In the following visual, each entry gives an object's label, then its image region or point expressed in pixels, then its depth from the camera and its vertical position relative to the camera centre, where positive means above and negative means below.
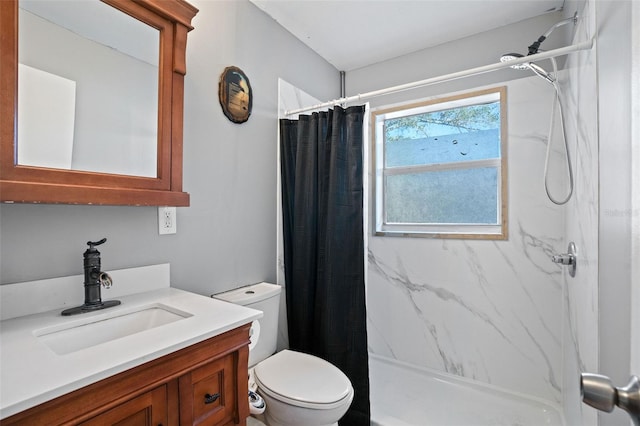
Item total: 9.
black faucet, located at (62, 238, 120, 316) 1.03 -0.23
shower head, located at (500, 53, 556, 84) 1.47 +0.72
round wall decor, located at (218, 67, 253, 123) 1.62 +0.64
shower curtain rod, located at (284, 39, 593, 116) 1.23 +0.68
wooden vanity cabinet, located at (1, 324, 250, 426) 0.63 -0.45
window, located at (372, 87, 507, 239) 2.11 +0.34
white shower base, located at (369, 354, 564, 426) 1.75 -1.17
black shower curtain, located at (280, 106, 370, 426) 1.66 -0.22
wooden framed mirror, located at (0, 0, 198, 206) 0.86 +0.23
